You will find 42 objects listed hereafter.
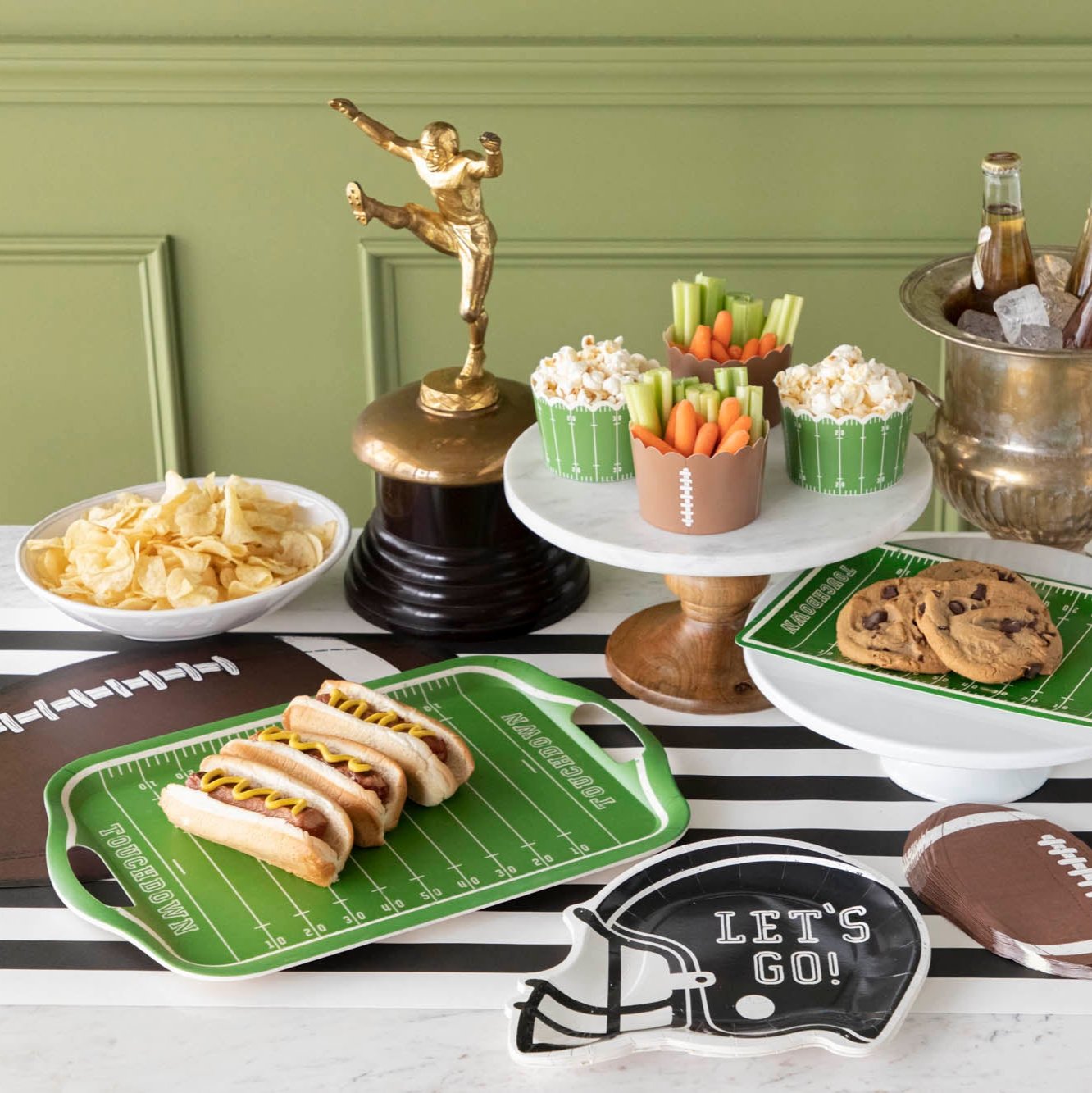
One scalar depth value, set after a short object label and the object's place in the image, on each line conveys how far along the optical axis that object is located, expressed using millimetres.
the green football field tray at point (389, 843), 2101
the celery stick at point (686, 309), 2366
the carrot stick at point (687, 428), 2239
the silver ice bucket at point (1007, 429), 2311
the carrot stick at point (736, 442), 2222
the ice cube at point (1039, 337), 2333
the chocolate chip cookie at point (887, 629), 2213
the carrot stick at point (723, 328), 2366
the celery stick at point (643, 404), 2255
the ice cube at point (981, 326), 2371
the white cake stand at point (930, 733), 2140
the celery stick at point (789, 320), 2366
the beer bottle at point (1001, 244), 2398
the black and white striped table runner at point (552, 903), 2074
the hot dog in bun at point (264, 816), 2121
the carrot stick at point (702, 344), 2358
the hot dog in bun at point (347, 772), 2153
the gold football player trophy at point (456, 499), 2390
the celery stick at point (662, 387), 2264
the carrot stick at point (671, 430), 2251
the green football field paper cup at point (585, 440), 2291
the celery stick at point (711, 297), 2377
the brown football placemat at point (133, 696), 2267
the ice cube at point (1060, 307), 2388
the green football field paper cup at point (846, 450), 2263
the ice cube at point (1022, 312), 2350
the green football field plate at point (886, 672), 2188
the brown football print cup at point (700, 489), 2223
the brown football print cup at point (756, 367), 2351
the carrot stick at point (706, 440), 2231
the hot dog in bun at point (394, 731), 2189
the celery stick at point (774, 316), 2367
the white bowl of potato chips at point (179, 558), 2368
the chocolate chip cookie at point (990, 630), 2197
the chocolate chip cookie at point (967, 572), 2271
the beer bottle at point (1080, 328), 2361
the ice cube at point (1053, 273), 2421
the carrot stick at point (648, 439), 2234
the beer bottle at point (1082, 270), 2388
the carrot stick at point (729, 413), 2239
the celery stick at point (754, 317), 2374
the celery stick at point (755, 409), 2245
